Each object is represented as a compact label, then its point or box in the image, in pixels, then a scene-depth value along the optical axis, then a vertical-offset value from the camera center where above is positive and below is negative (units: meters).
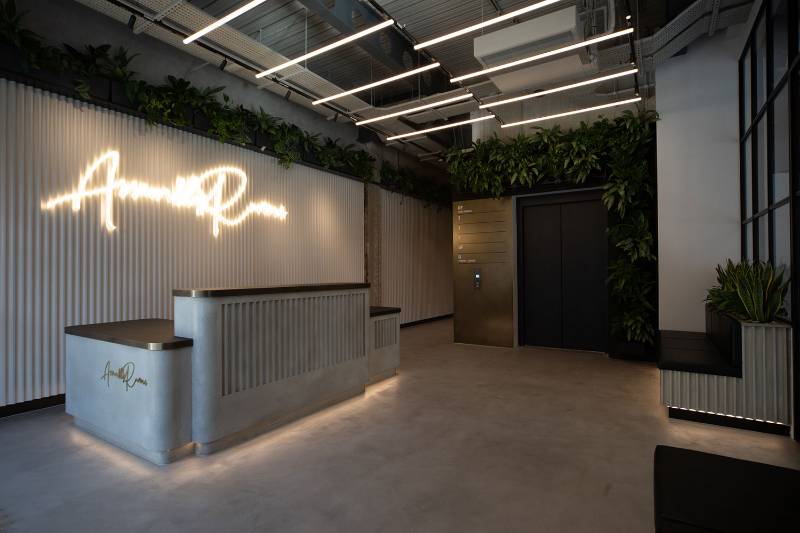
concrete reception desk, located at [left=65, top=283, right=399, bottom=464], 2.92 -0.79
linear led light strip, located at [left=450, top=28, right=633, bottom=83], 4.04 +2.30
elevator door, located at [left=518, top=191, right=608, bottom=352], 6.70 -0.02
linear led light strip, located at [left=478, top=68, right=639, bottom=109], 4.76 +2.27
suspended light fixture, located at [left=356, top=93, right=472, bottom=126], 6.04 +2.43
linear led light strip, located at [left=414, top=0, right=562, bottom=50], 3.61 +2.29
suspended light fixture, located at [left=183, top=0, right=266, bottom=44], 3.56 +2.29
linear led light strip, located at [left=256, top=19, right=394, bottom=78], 3.96 +2.31
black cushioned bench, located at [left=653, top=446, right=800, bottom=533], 1.32 -0.79
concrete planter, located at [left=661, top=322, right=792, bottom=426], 3.33 -0.98
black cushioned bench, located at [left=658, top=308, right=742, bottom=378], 3.54 -0.81
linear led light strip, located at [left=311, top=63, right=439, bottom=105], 4.67 +2.30
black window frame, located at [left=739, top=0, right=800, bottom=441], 3.19 +1.20
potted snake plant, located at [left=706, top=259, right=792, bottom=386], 3.34 -0.44
